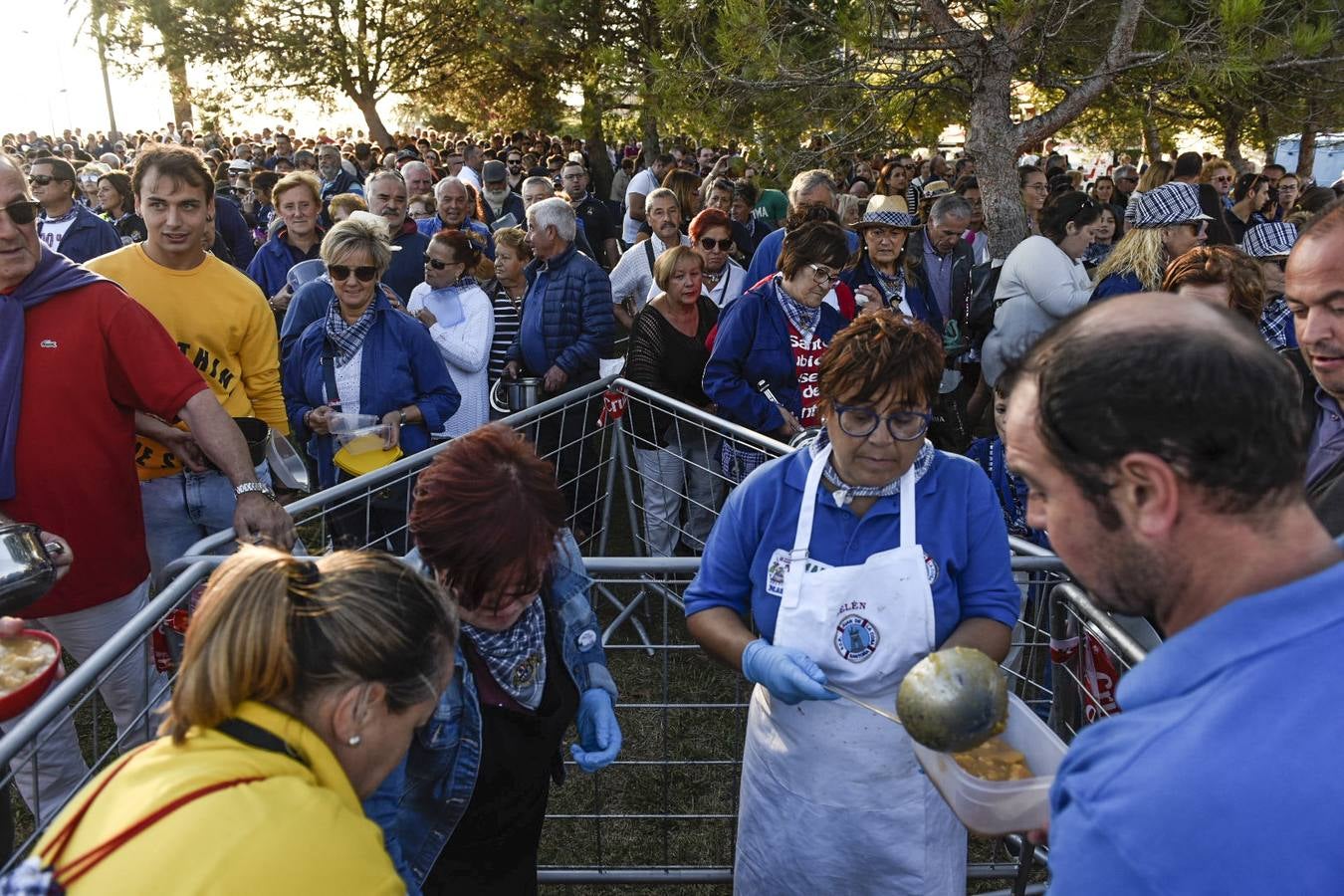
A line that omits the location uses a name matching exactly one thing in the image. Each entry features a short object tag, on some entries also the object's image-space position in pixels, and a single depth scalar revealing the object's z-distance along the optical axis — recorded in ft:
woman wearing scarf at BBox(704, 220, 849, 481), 15.46
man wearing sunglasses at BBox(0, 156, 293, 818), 10.02
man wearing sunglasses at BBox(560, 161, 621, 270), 33.68
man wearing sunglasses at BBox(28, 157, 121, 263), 22.12
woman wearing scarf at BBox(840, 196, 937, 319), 20.10
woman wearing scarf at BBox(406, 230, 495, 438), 18.22
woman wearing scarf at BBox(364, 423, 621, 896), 6.87
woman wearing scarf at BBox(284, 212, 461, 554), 14.73
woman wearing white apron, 7.64
